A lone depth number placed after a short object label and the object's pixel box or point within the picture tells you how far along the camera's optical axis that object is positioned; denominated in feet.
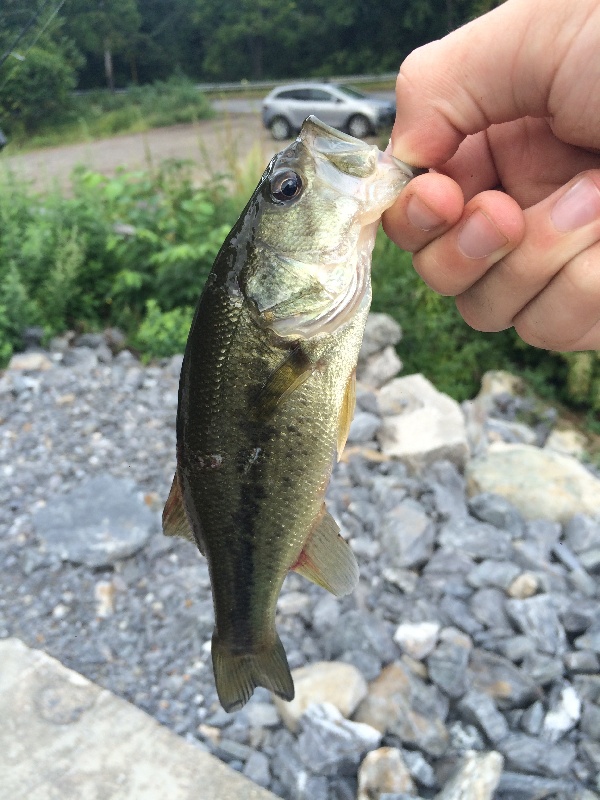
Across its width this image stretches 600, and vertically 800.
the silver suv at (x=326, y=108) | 50.88
